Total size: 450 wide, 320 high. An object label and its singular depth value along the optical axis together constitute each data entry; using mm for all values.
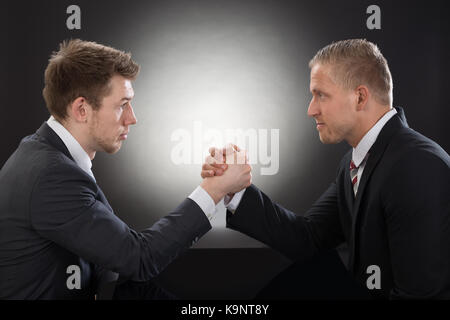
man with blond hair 1118
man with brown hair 1146
